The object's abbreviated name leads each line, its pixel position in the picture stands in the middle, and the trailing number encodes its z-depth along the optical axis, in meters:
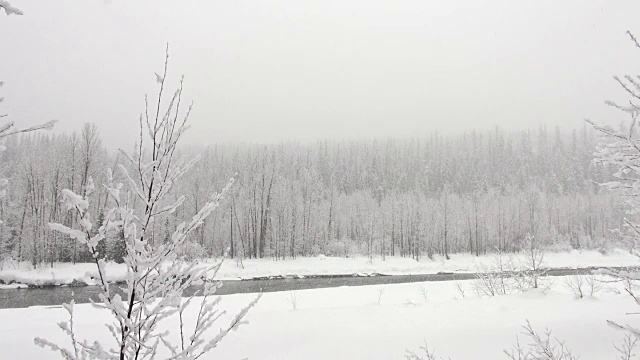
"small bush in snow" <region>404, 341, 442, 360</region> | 8.65
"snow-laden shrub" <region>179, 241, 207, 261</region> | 33.51
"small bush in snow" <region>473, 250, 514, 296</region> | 15.40
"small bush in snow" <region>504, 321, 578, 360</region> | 8.85
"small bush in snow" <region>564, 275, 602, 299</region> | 12.44
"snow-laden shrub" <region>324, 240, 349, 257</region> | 45.29
